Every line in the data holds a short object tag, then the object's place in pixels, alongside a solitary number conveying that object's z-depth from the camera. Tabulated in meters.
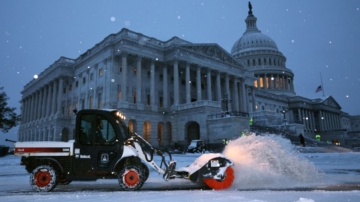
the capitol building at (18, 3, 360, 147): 37.59
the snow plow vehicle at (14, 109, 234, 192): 7.87
